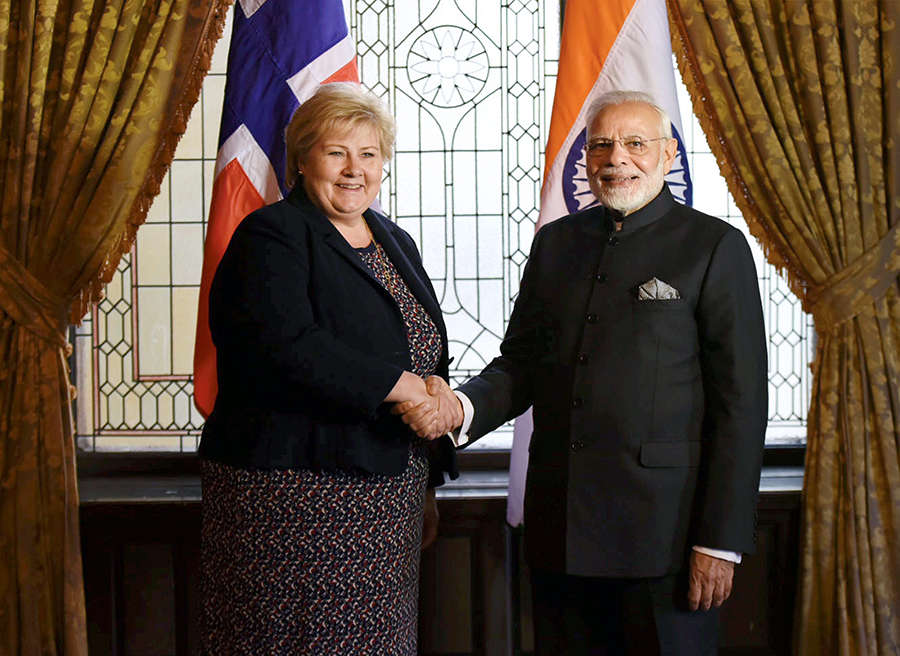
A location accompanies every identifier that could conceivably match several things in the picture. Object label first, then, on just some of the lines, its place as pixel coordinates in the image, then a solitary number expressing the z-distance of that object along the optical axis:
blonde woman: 1.75
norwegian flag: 2.58
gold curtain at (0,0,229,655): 2.49
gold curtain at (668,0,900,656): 2.47
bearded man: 1.73
